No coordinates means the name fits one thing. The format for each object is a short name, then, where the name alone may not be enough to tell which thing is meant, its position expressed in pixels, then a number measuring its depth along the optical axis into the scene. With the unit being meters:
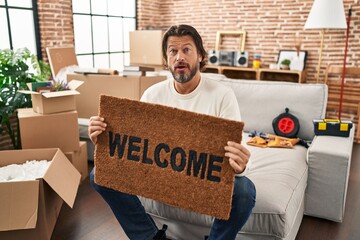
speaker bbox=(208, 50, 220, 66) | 5.02
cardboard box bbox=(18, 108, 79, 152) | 2.29
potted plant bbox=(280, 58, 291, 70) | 4.46
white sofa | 1.54
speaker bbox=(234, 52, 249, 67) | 4.80
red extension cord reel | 2.35
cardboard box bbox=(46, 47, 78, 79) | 3.41
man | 1.41
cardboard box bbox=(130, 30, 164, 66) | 4.75
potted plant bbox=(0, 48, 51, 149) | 2.54
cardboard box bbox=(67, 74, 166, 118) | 2.89
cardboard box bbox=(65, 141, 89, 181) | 2.44
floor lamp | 3.70
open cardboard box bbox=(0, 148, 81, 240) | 1.64
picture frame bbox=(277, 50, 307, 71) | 4.39
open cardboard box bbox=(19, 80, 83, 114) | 2.30
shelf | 4.46
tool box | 2.15
